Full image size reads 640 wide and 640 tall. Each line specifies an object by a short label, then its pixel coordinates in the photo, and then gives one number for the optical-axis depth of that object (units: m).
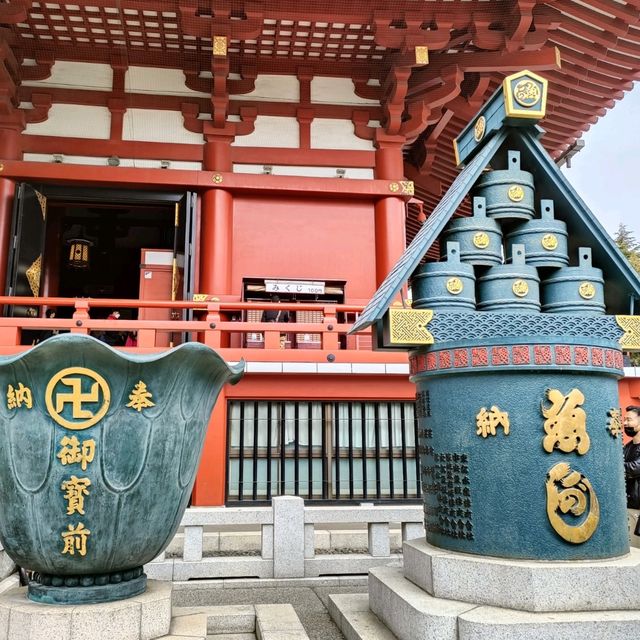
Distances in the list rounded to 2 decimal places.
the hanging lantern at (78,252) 13.22
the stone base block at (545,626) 2.95
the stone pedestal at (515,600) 3.00
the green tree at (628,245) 29.26
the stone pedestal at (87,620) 2.90
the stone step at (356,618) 3.59
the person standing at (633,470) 4.96
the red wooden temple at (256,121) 9.00
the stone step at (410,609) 3.09
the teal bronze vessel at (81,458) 2.92
